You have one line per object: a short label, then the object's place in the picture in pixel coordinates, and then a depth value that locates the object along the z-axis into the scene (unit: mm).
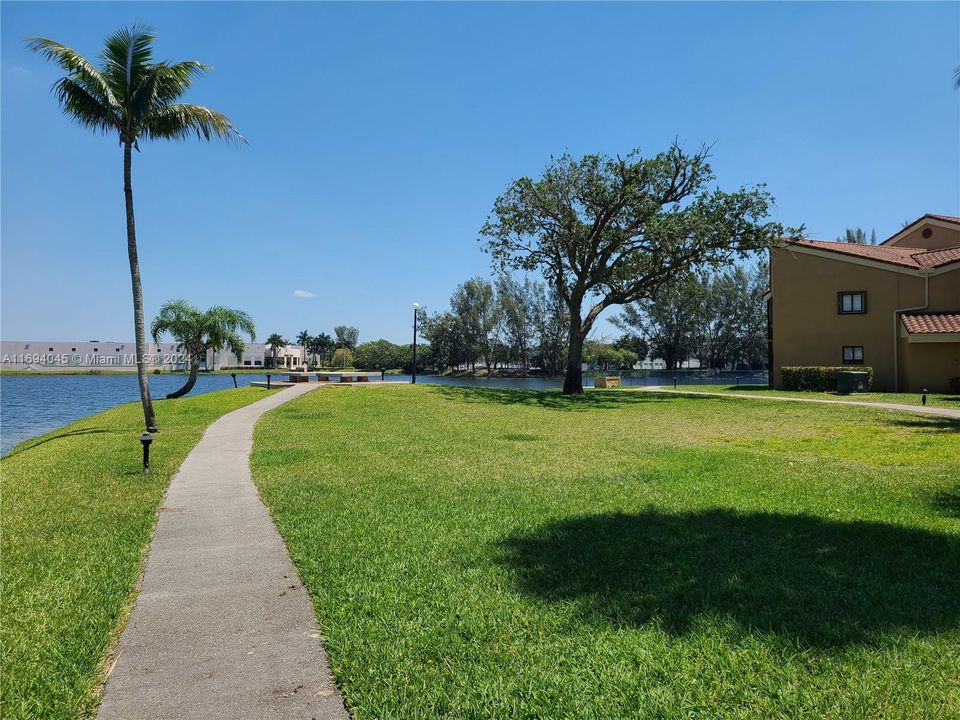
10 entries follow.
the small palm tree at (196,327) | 34969
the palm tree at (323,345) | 161000
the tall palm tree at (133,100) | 13320
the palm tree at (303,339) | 161625
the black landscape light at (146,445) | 8783
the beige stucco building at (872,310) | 27438
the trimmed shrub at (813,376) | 28516
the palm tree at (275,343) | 134000
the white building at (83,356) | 115375
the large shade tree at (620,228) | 26547
